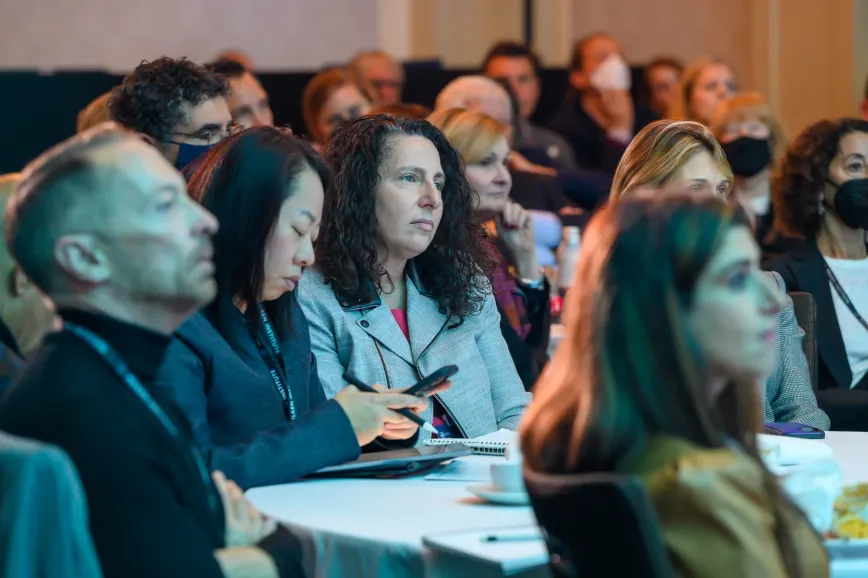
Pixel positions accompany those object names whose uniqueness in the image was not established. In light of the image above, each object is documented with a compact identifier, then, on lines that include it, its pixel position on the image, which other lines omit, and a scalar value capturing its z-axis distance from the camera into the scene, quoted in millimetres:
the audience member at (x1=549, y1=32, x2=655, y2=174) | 14246
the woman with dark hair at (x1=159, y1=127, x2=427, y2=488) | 4425
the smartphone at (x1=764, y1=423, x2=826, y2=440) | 5242
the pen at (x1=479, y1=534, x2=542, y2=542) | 3589
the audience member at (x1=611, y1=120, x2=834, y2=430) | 6114
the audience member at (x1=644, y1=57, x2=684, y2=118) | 15510
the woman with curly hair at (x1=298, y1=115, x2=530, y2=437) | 5696
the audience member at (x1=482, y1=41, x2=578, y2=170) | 13625
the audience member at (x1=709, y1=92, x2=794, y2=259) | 11014
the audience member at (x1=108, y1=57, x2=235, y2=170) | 6896
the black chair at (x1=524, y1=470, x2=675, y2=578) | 2797
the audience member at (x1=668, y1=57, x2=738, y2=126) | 13946
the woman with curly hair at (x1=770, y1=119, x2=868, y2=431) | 7846
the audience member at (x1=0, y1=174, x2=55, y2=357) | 5120
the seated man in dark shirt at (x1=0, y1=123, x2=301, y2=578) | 3120
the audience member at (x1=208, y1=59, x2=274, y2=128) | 10170
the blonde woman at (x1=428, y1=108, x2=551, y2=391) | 7357
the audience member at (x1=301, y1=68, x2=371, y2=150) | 11698
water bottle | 8948
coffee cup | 4104
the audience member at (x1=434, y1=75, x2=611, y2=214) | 11063
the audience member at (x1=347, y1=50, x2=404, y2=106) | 13576
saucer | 4101
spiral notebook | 4886
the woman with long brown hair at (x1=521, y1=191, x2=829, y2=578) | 2867
